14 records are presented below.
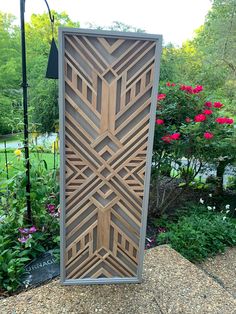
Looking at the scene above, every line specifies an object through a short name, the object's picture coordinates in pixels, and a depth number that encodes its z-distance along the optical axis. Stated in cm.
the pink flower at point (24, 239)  190
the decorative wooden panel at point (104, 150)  133
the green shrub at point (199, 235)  223
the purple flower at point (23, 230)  195
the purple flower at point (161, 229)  263
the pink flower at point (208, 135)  246
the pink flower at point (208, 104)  280
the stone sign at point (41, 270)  176
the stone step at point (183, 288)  157
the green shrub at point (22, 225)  177
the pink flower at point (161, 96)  268
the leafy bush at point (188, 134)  261
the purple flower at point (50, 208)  225
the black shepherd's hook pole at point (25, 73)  181
